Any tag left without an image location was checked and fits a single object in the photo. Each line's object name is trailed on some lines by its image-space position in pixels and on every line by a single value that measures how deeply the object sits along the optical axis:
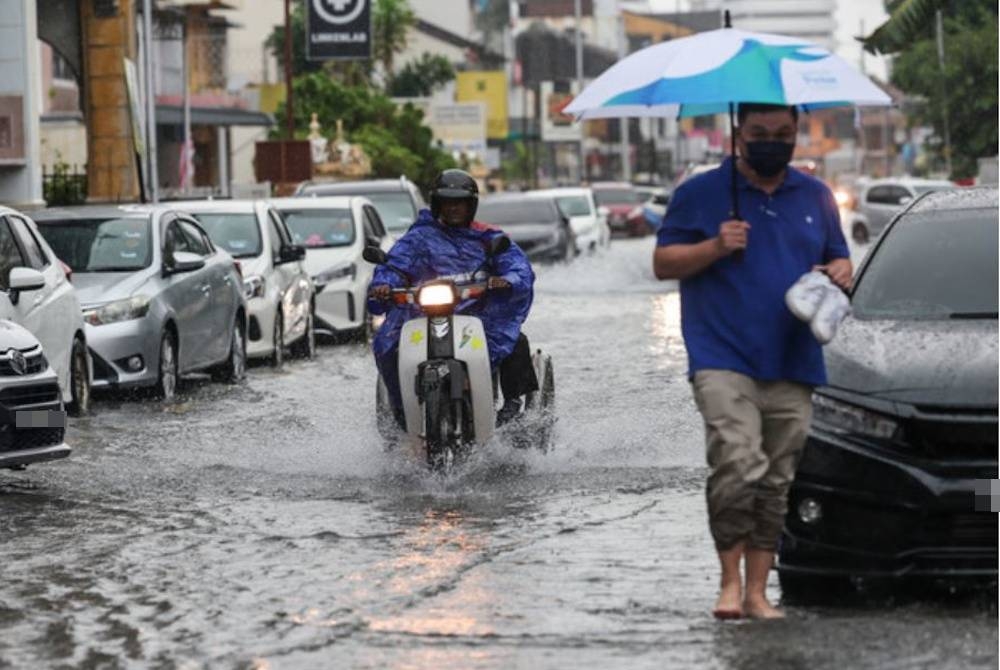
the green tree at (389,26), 90.56
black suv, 8.66
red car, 75.00
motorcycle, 13.12
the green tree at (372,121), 64.38
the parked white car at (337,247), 26.52
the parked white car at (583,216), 52.41
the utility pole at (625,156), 114.36
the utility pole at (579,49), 109.62
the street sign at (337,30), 55.09
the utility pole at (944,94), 69.94
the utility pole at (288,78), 49.77
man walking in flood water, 8.54
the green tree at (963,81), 68.25
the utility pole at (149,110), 41.25
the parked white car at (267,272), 23.20
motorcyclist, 13.36
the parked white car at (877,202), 60.56
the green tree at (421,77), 97.25
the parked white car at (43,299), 14.94
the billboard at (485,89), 107.19
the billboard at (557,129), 118.31
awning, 59.97
